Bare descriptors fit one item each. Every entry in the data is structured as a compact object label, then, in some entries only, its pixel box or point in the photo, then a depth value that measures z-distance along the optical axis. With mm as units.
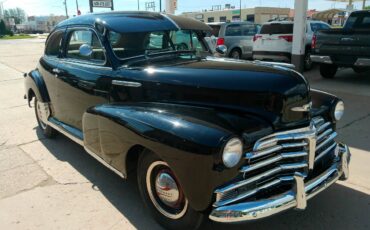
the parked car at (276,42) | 12211
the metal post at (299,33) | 10164
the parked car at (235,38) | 14372
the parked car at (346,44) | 9102
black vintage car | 2688
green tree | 71500
